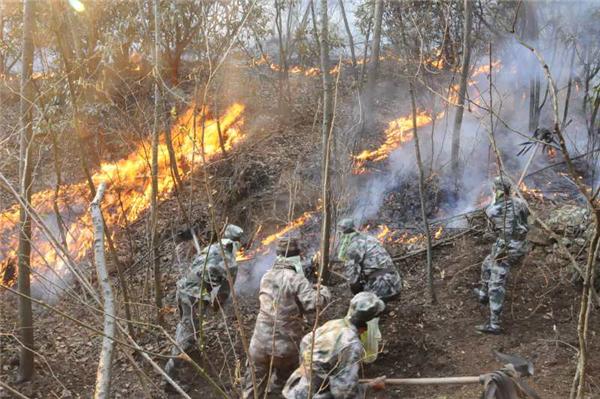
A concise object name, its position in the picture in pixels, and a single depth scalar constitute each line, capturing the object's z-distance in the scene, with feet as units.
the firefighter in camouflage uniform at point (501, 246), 22.29
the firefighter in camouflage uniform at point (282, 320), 18.12
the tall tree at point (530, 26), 44.14
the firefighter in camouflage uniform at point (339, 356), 12.49
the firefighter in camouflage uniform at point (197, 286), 21.72
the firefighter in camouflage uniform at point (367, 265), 22.40
